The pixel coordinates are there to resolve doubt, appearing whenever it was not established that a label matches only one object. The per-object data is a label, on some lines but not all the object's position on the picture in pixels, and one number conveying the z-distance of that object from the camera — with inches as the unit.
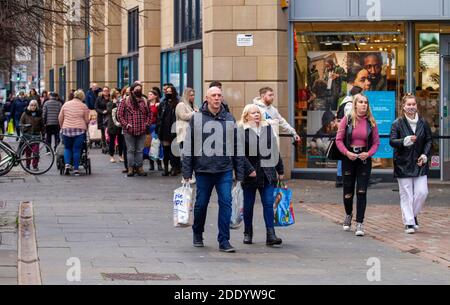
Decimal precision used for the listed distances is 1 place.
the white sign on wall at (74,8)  610.9
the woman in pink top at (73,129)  863.1
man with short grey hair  463.8
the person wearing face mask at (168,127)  855.1
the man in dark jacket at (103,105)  1123.9
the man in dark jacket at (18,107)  1571.1
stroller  873.5
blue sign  815.1
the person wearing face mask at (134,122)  847.7
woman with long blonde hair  539.0
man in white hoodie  531.6
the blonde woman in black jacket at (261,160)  484.1
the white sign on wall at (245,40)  805.9
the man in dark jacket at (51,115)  1074.1
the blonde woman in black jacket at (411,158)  542.9
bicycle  831.7
